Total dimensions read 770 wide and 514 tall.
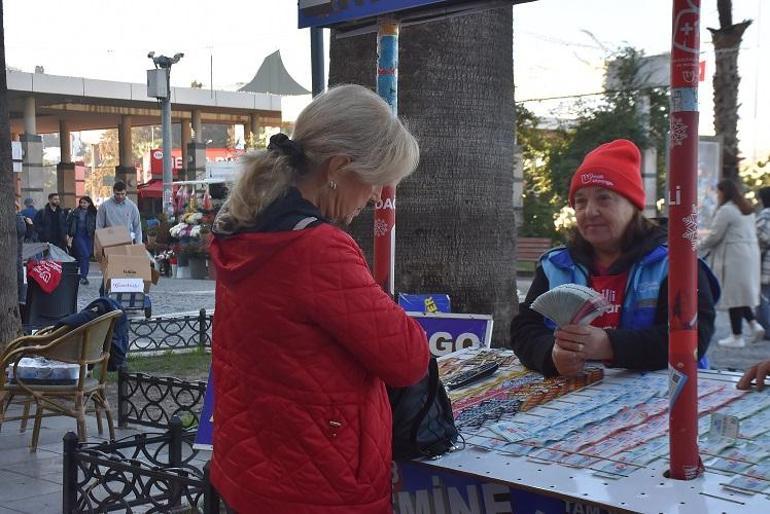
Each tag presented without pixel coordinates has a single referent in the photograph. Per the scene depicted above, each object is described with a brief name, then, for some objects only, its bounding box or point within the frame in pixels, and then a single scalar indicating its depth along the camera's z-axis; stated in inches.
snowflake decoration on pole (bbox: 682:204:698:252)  85.8
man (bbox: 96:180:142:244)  589.3
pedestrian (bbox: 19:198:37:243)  703.7
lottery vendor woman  113.2
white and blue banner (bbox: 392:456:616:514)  90.0
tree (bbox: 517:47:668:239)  884.6
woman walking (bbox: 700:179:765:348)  423.8
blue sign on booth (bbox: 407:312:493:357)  191.3
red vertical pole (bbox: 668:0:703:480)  85.3
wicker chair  237.9
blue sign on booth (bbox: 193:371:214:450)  172.9
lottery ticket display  83.0
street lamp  1050.7
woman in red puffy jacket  85.2
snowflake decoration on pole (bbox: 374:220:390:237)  159.6
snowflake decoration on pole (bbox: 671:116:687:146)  85.5
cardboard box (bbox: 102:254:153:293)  506.9
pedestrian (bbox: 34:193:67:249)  793.6
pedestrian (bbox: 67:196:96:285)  720.3
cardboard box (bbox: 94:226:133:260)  529.0
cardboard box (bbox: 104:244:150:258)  526.6
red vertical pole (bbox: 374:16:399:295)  149.9
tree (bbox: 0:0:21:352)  307.1
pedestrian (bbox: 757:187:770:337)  434.3
